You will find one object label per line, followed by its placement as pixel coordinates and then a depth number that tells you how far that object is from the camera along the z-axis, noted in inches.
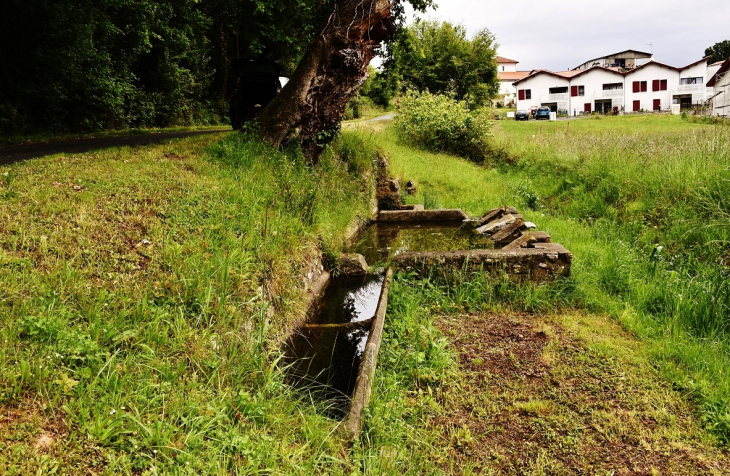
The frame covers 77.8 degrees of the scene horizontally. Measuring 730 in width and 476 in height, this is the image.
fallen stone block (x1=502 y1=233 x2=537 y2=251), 257.3
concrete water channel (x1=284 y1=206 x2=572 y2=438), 152.3
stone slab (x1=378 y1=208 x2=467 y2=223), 388.2
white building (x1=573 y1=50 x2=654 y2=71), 2581.2
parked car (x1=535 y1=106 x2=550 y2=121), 1891.0
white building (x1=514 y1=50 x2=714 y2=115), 2053.4
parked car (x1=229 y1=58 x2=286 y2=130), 494.0
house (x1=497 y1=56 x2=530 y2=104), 2686.5
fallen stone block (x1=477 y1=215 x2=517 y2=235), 323.9
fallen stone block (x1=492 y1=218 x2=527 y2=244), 301.6
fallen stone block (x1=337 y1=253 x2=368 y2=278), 261.1
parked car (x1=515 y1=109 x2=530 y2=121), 1881.8
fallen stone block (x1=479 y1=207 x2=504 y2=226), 356.5
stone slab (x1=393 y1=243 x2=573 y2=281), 227.3
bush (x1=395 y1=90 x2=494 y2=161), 684.1
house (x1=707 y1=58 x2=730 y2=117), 1291.8
